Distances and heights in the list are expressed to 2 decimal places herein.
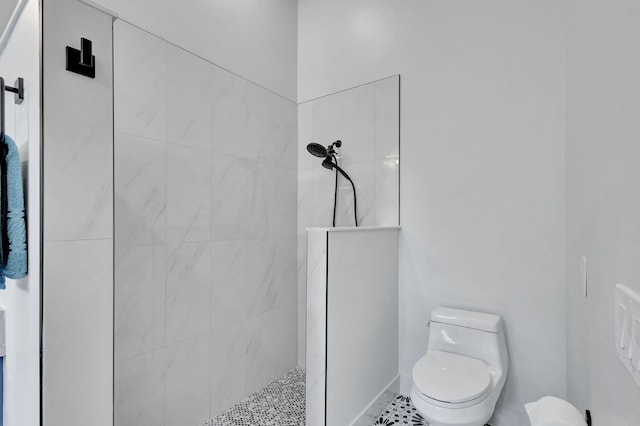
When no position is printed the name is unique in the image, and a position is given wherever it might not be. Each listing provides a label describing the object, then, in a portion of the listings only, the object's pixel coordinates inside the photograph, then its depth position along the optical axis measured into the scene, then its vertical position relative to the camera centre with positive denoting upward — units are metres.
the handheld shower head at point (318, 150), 2.25 +0.44
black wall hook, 0.88 +0.42
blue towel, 0.92 -0.04
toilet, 1.43 -0.81
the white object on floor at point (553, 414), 0.71 -0.47
